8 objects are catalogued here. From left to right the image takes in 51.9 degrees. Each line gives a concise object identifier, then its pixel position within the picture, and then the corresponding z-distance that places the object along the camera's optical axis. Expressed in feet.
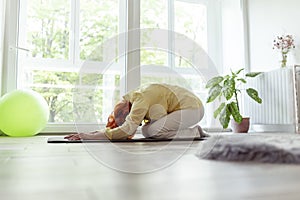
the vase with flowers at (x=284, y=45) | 12.01
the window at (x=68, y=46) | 11.50
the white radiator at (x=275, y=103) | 11.48
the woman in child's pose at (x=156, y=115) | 6.71
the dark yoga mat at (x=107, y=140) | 6.50
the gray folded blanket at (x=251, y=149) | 2.98
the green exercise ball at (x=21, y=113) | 8.64
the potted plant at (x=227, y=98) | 11.96
